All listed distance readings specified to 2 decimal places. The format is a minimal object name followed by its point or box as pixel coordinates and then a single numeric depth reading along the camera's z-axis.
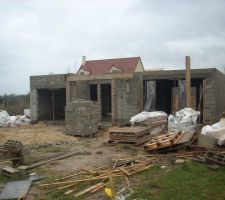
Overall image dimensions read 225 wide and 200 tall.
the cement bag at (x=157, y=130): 10.43
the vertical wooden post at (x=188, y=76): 10.06
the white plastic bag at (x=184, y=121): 9.57
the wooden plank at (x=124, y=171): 5.47
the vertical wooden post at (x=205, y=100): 11.05
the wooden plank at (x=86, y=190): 4.49
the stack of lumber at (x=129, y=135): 8.61
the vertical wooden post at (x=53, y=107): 16.23
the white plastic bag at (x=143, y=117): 10.52
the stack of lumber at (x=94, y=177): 4.72
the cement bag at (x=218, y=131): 7.08
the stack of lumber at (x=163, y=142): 7.26
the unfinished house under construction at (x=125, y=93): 11.07
